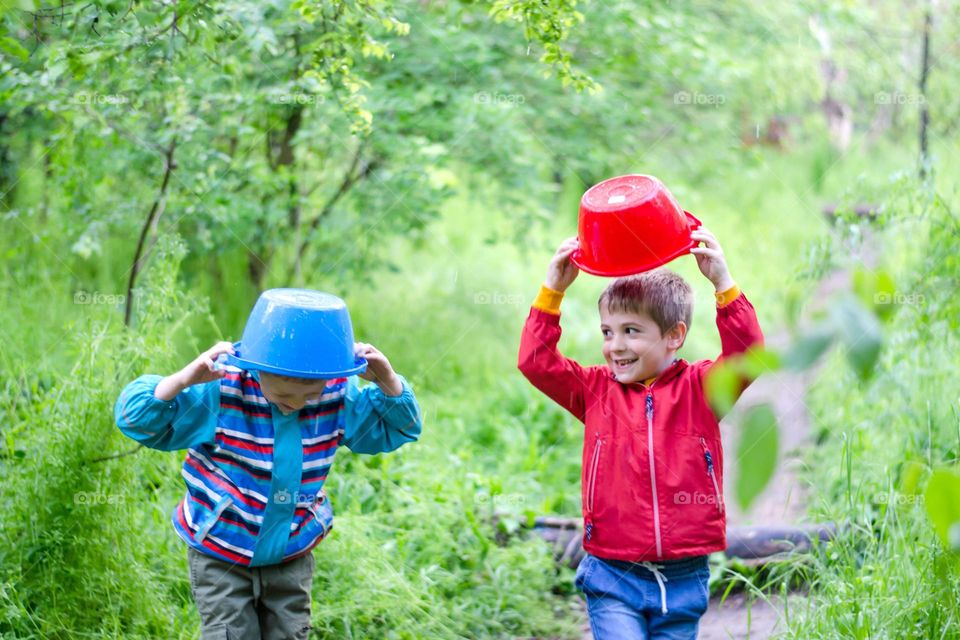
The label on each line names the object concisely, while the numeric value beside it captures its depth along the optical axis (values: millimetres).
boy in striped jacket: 2404
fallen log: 3689
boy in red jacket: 2520
